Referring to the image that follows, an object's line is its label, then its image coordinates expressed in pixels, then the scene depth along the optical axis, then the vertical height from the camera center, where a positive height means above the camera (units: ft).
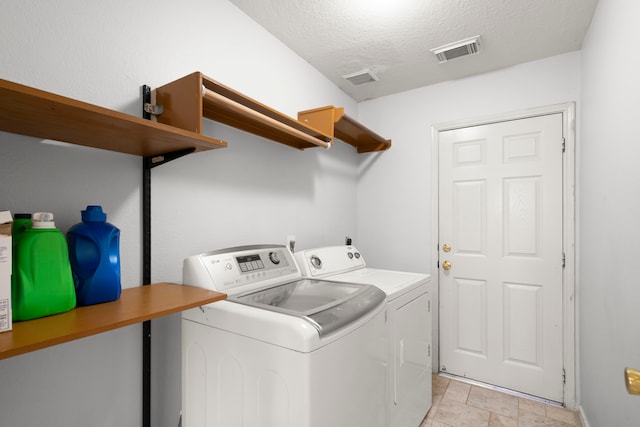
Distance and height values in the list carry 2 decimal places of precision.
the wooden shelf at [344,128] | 6.78 +2.16
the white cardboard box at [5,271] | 2.44 -0.46
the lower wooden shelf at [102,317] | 2.23 -0.93
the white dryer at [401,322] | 5.47 -2.10
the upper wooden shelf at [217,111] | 3.94 +1.61
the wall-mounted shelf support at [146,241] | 4.25 -0.39
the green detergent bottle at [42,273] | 2.73 -0.55
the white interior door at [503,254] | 7.62 -1.08
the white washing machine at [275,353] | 3.42 -1.71
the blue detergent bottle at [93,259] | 3.29 -0.50
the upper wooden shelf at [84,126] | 2.44 +0.86
